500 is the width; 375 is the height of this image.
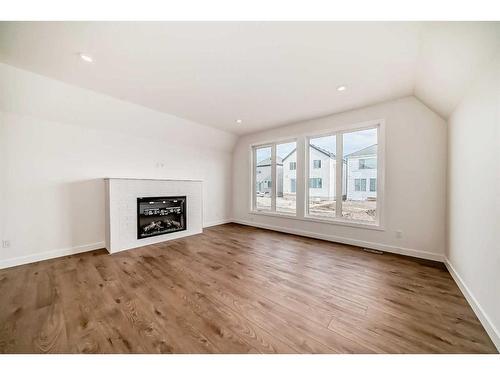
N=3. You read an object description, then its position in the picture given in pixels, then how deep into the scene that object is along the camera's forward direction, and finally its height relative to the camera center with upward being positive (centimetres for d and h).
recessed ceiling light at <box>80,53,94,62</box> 212 +145
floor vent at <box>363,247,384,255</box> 334 -118
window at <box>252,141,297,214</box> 493 +19
